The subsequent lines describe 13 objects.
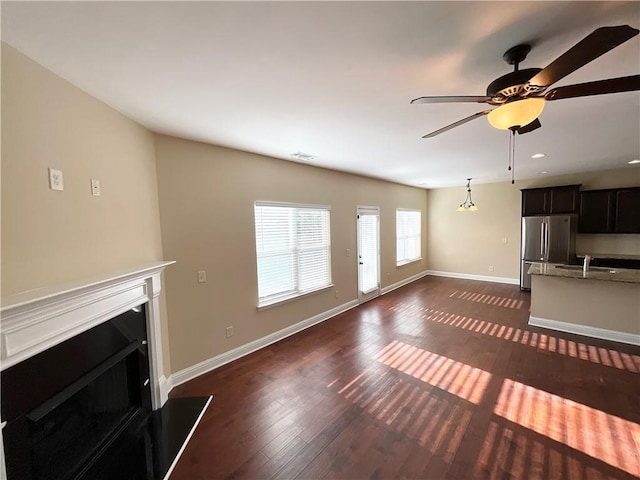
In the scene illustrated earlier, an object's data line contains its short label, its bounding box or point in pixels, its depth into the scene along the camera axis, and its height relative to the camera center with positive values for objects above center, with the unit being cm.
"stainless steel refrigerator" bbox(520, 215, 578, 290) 517 -47
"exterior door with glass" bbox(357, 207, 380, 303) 520 -63
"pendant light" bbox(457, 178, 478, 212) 668 +50
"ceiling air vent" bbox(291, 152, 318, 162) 341 +94
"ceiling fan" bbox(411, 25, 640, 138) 121 +68
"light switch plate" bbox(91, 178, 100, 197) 180 +30
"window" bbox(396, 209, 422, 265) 661 -38
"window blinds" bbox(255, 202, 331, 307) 353 -38
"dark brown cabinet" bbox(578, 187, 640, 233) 483 +11
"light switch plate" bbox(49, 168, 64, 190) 148 +30
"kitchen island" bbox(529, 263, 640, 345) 338 -119
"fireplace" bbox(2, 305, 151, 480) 124 -104
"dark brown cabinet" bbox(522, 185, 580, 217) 530 +39
